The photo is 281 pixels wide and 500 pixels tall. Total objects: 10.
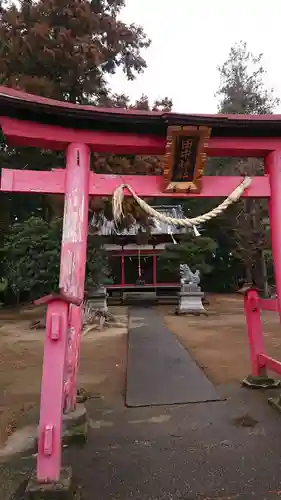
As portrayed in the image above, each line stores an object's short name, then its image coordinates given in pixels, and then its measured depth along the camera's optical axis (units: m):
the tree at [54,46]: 12.21
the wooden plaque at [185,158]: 3.80
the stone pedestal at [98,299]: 14.74
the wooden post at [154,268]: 21.03
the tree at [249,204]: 20.33
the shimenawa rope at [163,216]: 3.86
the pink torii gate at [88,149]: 3.66
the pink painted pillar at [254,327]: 5.26
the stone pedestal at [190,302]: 16.06
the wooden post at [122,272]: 20.98
